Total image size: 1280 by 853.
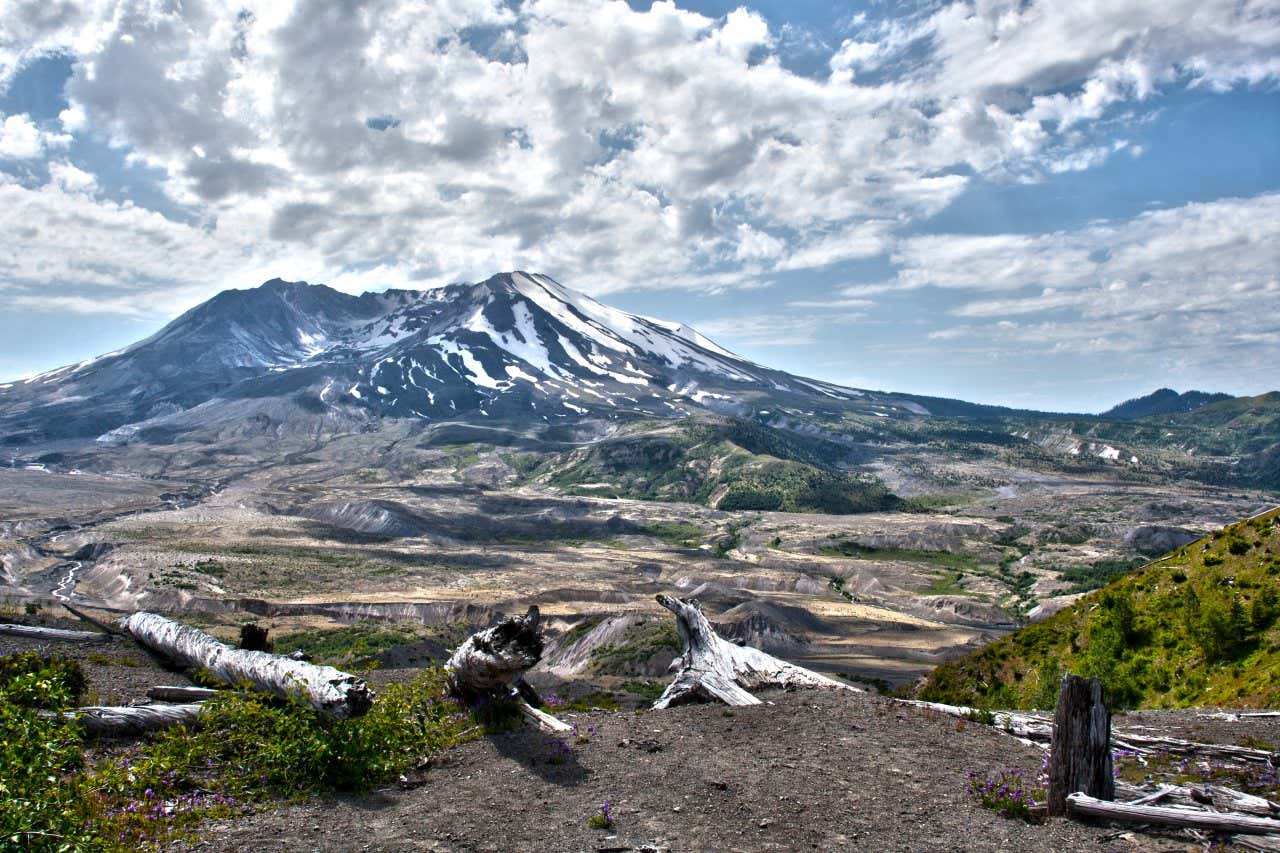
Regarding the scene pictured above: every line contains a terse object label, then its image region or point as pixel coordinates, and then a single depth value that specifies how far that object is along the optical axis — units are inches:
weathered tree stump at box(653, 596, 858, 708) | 550.9
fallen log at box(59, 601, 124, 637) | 720.3
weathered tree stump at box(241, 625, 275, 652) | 584.4
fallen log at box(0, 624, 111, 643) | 668.1
